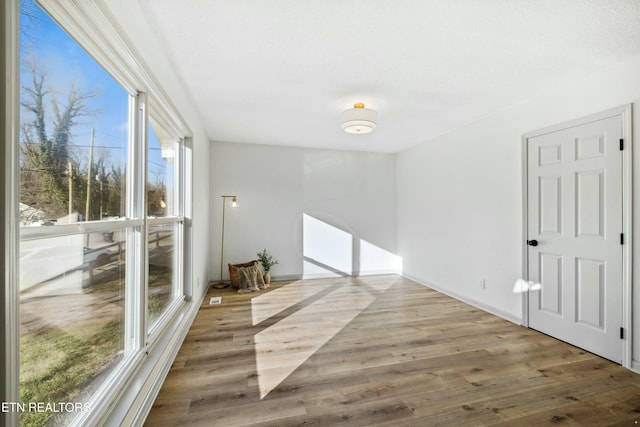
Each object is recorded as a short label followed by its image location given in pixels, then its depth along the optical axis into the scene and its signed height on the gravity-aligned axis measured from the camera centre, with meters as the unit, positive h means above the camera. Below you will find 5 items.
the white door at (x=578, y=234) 2.29 -0.16
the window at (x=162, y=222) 2.17 -0.06
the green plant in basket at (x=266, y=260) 4.69 -0.79
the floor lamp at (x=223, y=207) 4.57 +0.13
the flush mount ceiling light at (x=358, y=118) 2.92 +1.06
